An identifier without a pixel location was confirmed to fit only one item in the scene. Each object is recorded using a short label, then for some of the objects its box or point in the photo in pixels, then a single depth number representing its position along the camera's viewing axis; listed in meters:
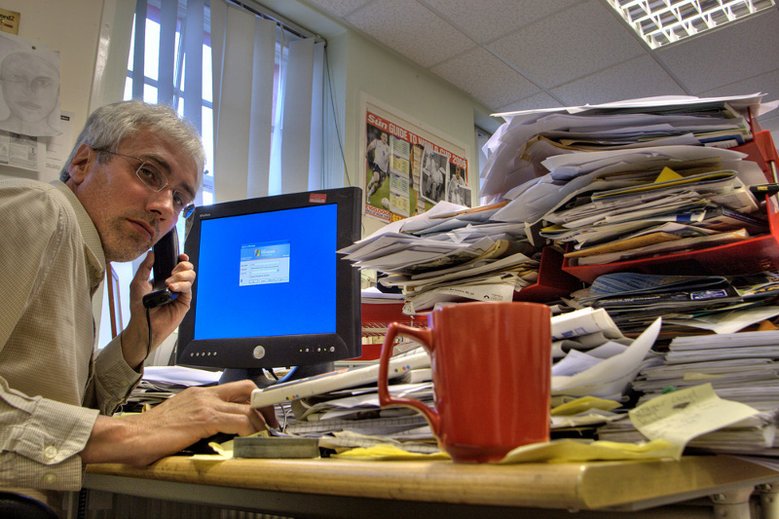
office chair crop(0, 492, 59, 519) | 0.55
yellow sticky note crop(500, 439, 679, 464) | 0.39
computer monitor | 1.27
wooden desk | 0.36
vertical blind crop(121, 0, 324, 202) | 2.31
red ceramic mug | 0.44
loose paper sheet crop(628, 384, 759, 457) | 0.42
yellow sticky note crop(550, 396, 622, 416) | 0.51
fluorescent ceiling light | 2.86
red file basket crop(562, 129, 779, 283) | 0.75
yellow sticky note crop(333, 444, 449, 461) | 0.50
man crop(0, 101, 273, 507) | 0.69
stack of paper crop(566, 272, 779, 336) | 0.71
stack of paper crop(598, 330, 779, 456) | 0.51
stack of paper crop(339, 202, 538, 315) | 0.92
